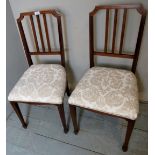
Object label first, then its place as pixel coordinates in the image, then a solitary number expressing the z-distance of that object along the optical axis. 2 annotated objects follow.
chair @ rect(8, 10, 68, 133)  1.27
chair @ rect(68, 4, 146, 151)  1.10
